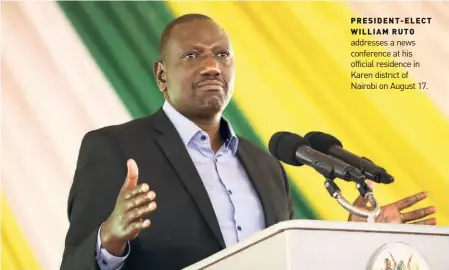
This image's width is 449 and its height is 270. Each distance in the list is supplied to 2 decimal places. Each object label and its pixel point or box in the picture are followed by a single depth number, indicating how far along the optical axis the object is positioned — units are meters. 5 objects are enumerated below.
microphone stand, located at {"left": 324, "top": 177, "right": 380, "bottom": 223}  4.60
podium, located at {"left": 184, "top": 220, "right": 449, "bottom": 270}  4.41
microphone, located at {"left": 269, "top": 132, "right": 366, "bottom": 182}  4.63
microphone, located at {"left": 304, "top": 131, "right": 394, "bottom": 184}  4.62
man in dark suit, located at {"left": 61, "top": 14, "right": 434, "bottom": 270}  4.91
